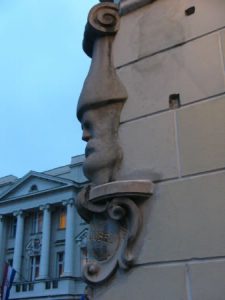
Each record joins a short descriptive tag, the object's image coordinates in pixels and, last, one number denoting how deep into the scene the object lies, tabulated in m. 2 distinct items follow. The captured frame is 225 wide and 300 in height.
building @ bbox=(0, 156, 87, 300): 25.50
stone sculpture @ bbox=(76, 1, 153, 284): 2.39
